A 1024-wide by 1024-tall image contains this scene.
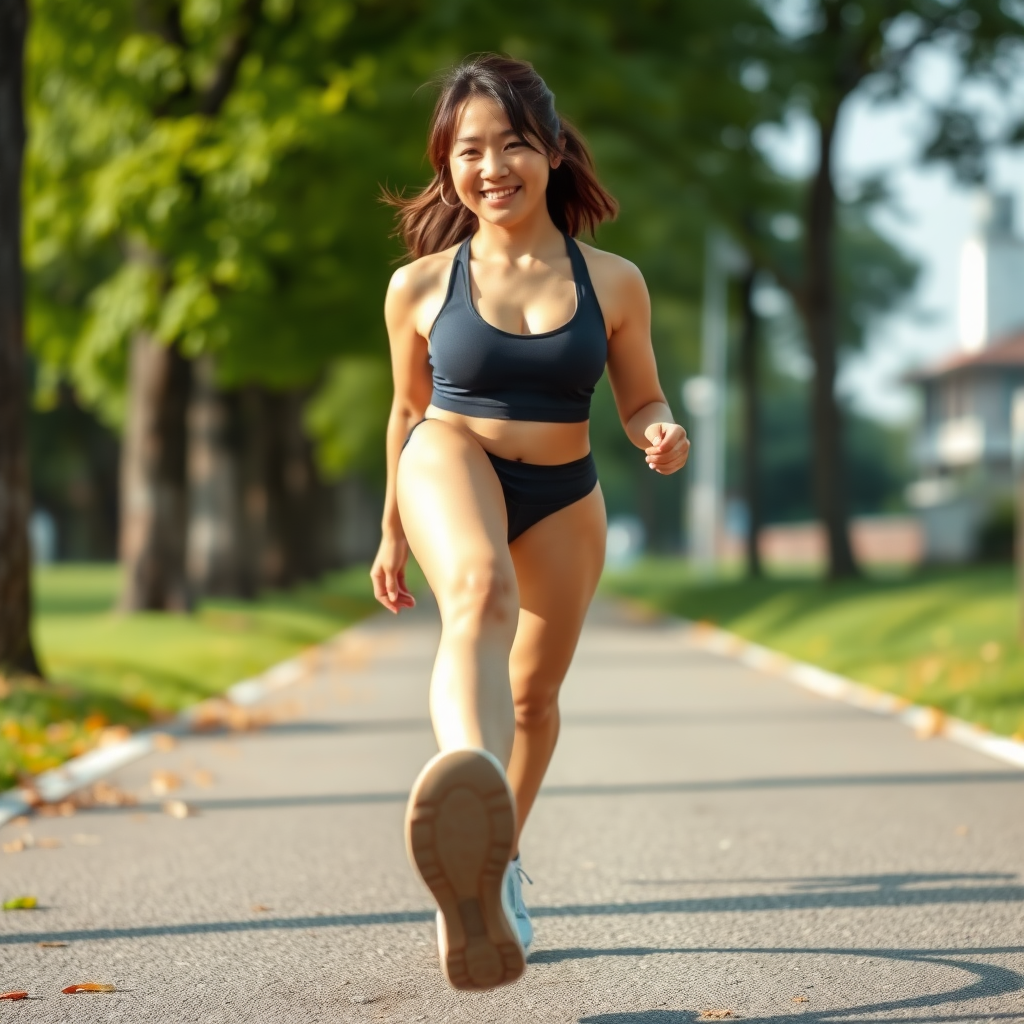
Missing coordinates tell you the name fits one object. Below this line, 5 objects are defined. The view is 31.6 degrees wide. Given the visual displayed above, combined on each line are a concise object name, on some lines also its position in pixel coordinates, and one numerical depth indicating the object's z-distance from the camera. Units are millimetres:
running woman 3990
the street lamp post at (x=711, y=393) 36812
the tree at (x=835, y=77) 23766
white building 57625
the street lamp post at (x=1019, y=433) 14258
